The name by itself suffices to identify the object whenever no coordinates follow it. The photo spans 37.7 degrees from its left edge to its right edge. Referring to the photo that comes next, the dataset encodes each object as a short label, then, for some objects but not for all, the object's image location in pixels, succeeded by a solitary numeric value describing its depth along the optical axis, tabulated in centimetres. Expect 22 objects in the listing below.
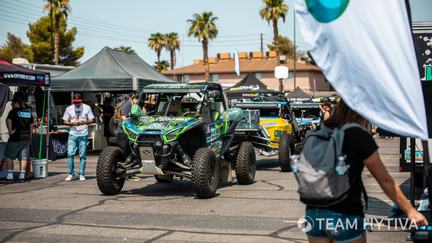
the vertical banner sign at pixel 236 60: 4438
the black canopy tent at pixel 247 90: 2487
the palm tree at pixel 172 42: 8200
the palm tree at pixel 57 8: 5664
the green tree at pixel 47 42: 6619
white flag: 365
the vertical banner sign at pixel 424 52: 900
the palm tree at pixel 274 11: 6081
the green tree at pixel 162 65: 8436
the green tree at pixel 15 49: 6790
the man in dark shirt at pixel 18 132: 1329
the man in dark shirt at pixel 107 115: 2141
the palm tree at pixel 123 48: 7922
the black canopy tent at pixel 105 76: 2043
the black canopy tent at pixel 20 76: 1338
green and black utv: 1065
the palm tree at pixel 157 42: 8162
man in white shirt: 1318
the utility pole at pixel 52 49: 5879
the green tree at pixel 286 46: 10694
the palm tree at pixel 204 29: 6656
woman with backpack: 388
